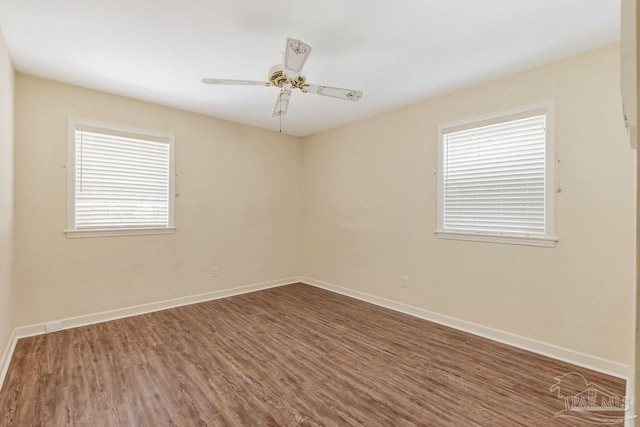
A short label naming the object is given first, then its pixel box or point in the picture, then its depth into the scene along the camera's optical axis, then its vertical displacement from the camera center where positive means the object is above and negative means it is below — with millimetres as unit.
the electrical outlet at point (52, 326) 3117 -1173
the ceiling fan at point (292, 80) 1978 +1035
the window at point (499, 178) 2752 +378
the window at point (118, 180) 3305 +363
